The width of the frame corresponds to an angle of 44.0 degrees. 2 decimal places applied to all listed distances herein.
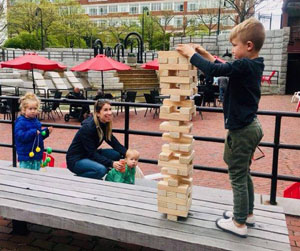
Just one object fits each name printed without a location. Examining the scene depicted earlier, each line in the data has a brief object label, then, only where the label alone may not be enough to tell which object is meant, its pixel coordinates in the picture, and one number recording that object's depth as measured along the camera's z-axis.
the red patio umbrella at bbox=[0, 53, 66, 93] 13.69
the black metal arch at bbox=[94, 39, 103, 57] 21.23
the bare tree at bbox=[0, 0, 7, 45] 33.53
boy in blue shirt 2.50
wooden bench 2.65
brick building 62.53
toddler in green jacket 4.10
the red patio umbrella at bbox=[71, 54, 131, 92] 13.72
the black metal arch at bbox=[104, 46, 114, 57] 27.57
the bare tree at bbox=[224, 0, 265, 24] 34.62
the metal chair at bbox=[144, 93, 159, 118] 15.07
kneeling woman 4.24
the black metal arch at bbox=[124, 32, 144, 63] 27.58
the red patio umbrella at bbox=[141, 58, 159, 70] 16.08
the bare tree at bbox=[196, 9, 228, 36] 58.87
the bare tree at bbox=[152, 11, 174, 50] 62.42
